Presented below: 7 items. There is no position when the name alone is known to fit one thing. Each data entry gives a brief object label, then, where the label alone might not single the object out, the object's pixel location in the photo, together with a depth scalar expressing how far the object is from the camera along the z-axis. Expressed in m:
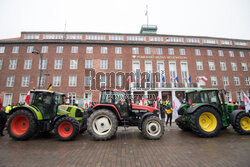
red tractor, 5.41
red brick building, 21.45
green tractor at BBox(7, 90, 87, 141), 5.45
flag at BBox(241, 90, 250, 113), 6.29
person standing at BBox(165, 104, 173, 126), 9.09
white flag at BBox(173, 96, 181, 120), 8.82
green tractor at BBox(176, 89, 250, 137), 5.70
